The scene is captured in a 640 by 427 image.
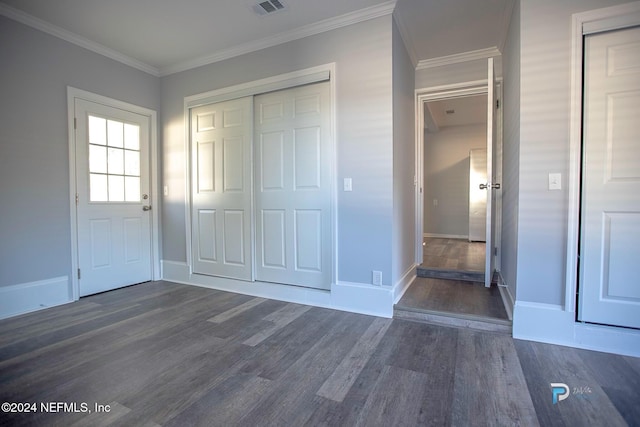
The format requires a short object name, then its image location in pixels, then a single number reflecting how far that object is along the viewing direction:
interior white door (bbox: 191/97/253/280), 3.41
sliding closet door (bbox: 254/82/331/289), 2.99
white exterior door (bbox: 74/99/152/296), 3.28
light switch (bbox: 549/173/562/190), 2.12
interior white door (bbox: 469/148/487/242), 6.26
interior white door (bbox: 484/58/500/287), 2.50
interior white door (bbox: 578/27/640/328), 1.98
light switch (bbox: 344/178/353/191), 2.82
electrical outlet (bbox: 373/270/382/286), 2.72
